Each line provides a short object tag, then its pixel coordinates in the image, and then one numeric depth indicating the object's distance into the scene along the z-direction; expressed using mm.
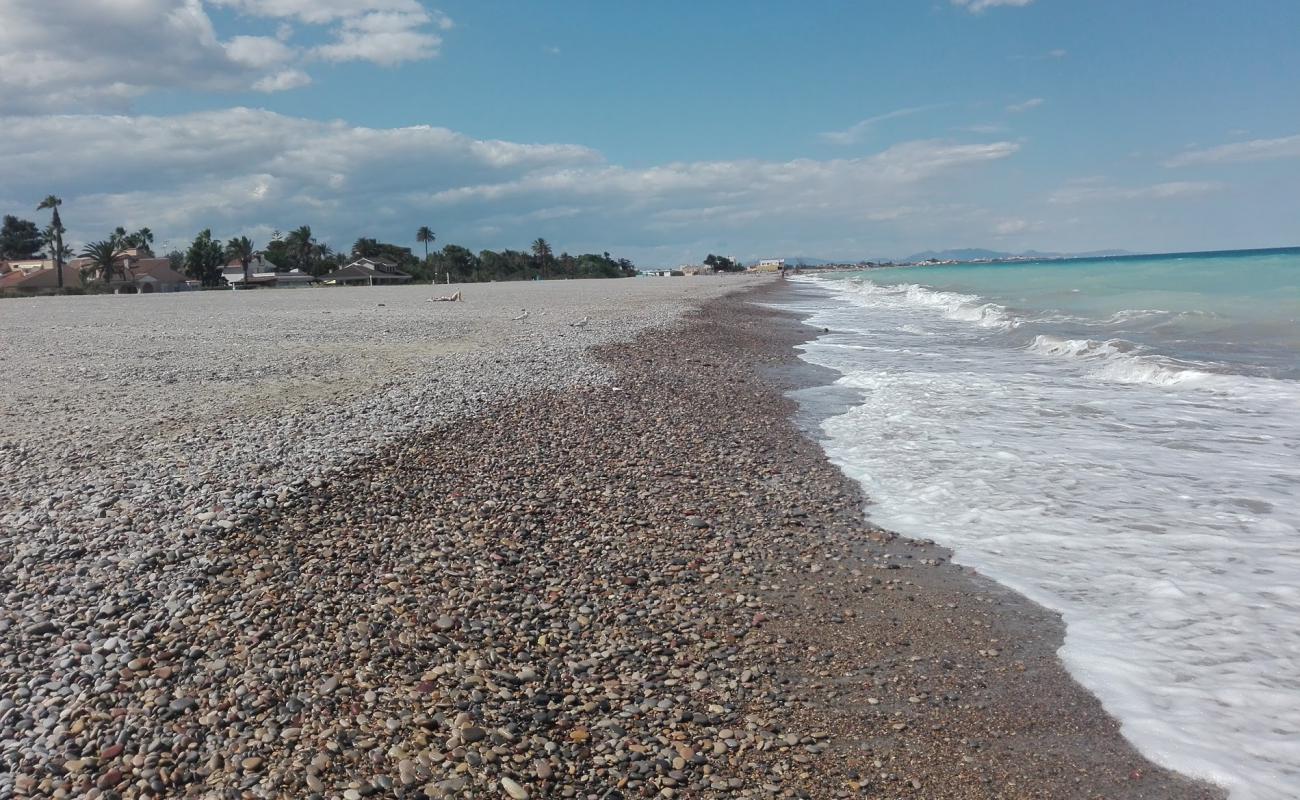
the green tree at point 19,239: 108000
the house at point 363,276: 95562
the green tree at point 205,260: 82188
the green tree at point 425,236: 133250
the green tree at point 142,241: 102844
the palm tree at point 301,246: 107500
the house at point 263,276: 91062
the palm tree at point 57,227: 71812
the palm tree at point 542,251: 134000
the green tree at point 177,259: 108625
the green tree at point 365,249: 117750
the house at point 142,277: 73875
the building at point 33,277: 70462
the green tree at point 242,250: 90750
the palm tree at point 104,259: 77500
